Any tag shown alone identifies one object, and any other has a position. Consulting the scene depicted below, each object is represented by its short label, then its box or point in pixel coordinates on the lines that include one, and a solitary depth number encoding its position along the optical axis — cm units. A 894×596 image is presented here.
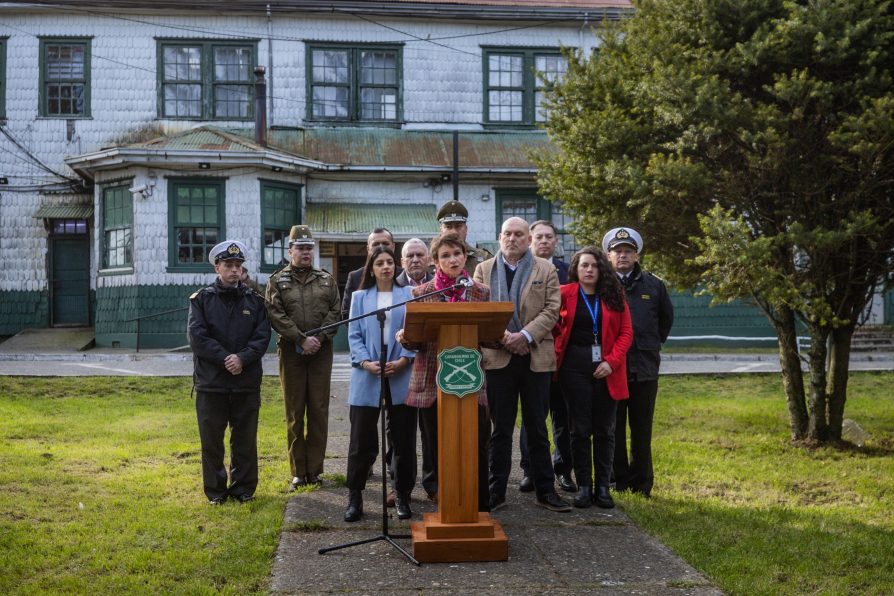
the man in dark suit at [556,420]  750
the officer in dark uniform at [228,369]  724
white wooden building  2025
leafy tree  895
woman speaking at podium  613
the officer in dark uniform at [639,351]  746
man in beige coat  672
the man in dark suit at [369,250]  761
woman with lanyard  700
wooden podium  556
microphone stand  557
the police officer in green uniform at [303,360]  775
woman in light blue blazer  661
